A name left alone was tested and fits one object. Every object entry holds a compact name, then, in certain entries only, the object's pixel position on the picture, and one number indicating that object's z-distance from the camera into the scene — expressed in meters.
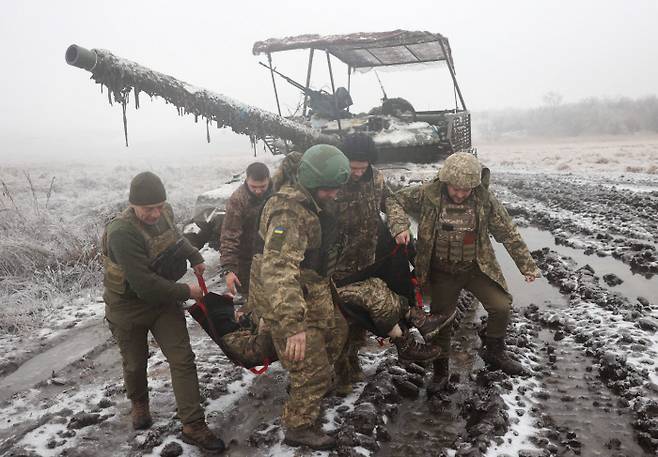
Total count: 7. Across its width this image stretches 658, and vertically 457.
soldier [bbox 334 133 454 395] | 3.33
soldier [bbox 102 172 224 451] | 3.01
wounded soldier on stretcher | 3.26
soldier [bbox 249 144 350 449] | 2.68
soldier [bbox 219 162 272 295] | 4.52
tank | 4.62
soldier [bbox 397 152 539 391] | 3.76
